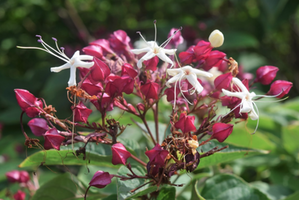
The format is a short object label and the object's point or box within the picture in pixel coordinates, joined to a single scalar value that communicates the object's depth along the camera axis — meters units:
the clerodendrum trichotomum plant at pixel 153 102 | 0.31
